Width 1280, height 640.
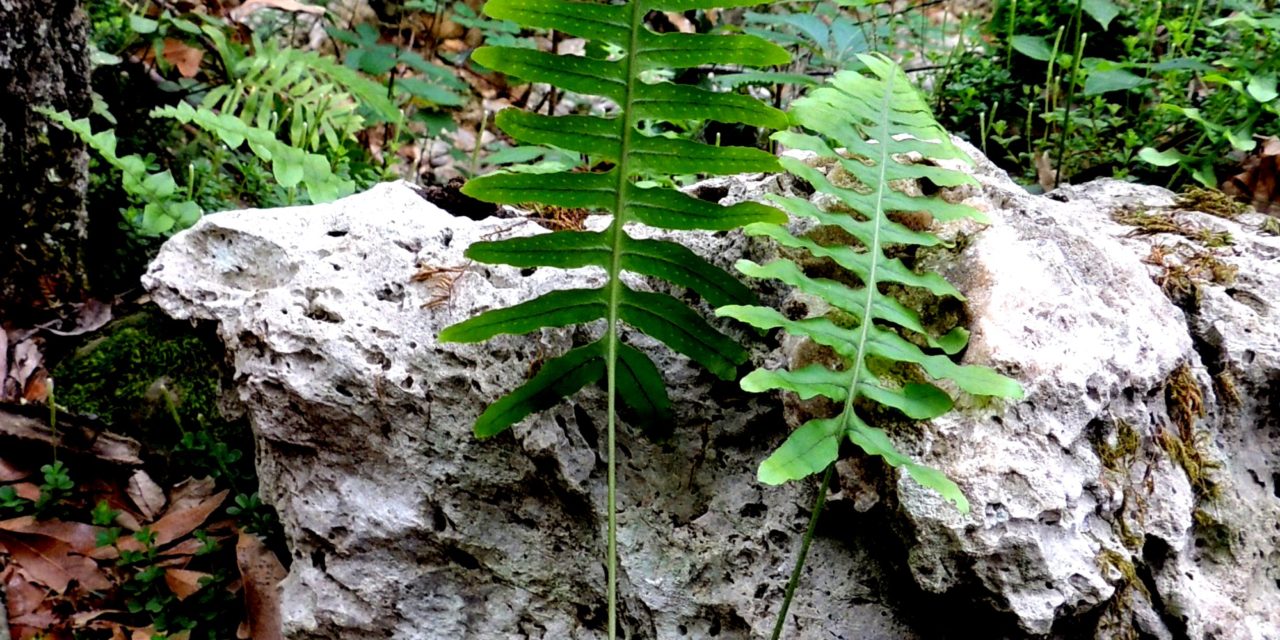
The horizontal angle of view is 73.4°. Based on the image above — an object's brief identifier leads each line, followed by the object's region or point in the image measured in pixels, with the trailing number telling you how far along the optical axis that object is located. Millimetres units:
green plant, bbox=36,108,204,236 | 2488
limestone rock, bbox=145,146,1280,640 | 1519
